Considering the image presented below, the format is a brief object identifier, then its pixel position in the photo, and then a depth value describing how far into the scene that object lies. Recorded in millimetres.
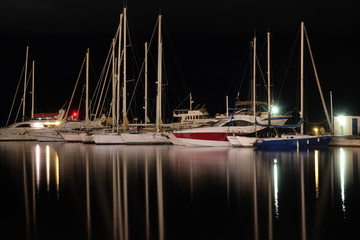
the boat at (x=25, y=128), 90375
